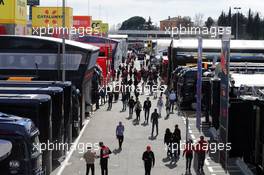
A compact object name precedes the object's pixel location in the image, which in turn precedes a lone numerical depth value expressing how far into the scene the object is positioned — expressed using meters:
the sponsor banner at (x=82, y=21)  85.50
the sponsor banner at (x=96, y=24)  101.31
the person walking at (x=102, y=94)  43.06
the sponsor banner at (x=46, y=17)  64.50
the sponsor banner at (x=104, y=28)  99.93
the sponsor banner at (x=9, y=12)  43.38
